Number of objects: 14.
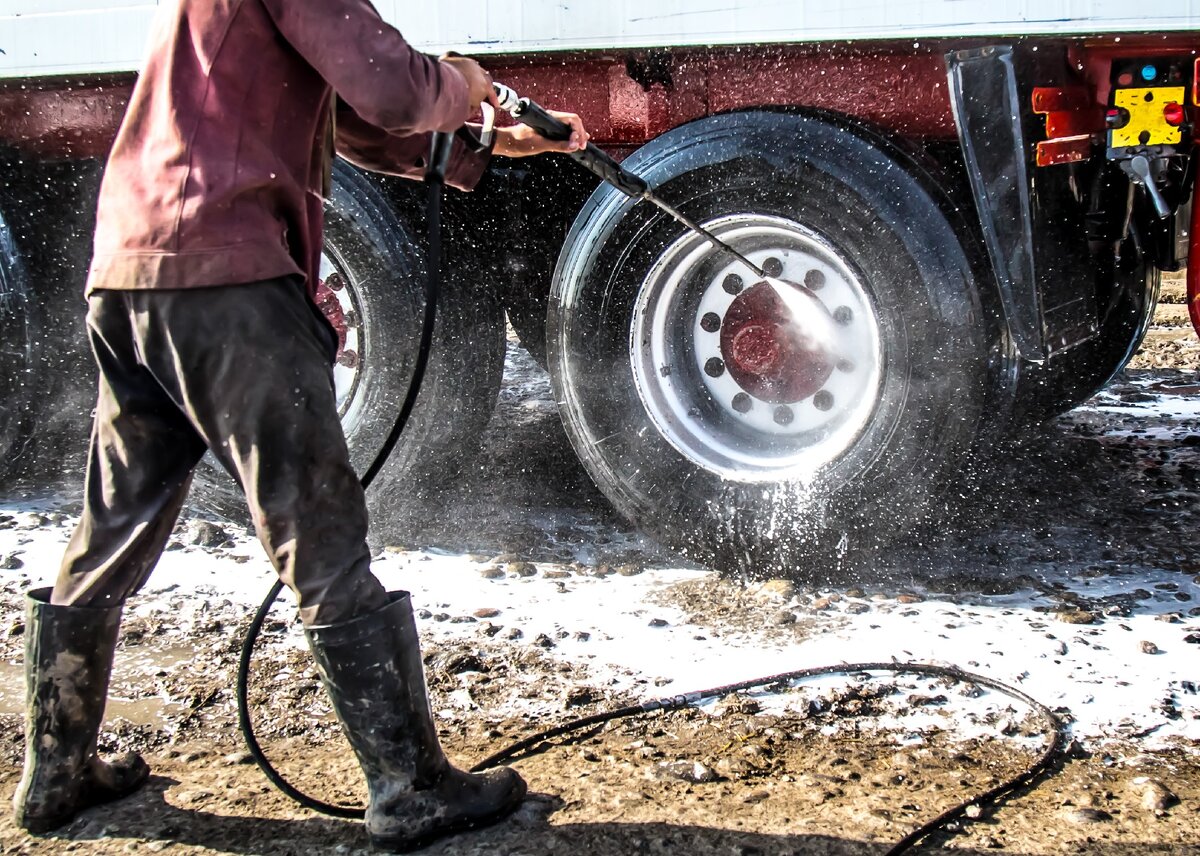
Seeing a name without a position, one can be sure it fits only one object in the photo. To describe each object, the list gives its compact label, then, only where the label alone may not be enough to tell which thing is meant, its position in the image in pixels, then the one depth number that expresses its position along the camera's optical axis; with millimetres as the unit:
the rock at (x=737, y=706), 2717
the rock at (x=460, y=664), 2982
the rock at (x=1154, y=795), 2258
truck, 3045
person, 2051
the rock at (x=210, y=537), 3953
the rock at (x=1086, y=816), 2219
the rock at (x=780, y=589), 3377
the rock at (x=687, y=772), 2414
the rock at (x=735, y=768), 2436
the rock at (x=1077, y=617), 3139
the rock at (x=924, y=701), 2721
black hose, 2248
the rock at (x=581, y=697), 2801
